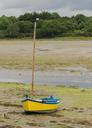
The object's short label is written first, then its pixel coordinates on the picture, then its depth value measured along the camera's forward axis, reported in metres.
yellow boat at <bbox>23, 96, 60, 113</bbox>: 22.33
